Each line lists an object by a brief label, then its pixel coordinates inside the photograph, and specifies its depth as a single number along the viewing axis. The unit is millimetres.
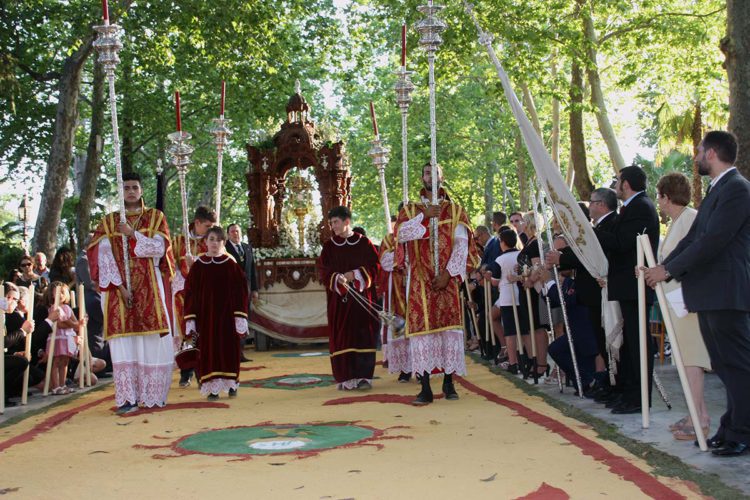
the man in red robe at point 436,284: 9656
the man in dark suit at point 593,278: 8703
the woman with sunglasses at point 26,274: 12571
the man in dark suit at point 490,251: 12330
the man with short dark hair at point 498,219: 13609
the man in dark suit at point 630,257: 7887
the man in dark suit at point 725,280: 6062
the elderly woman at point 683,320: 6629
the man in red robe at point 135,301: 9766
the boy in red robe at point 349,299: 11062
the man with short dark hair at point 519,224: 13289
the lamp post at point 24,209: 31789
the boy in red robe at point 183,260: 11609
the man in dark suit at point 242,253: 15015
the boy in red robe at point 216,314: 10430
